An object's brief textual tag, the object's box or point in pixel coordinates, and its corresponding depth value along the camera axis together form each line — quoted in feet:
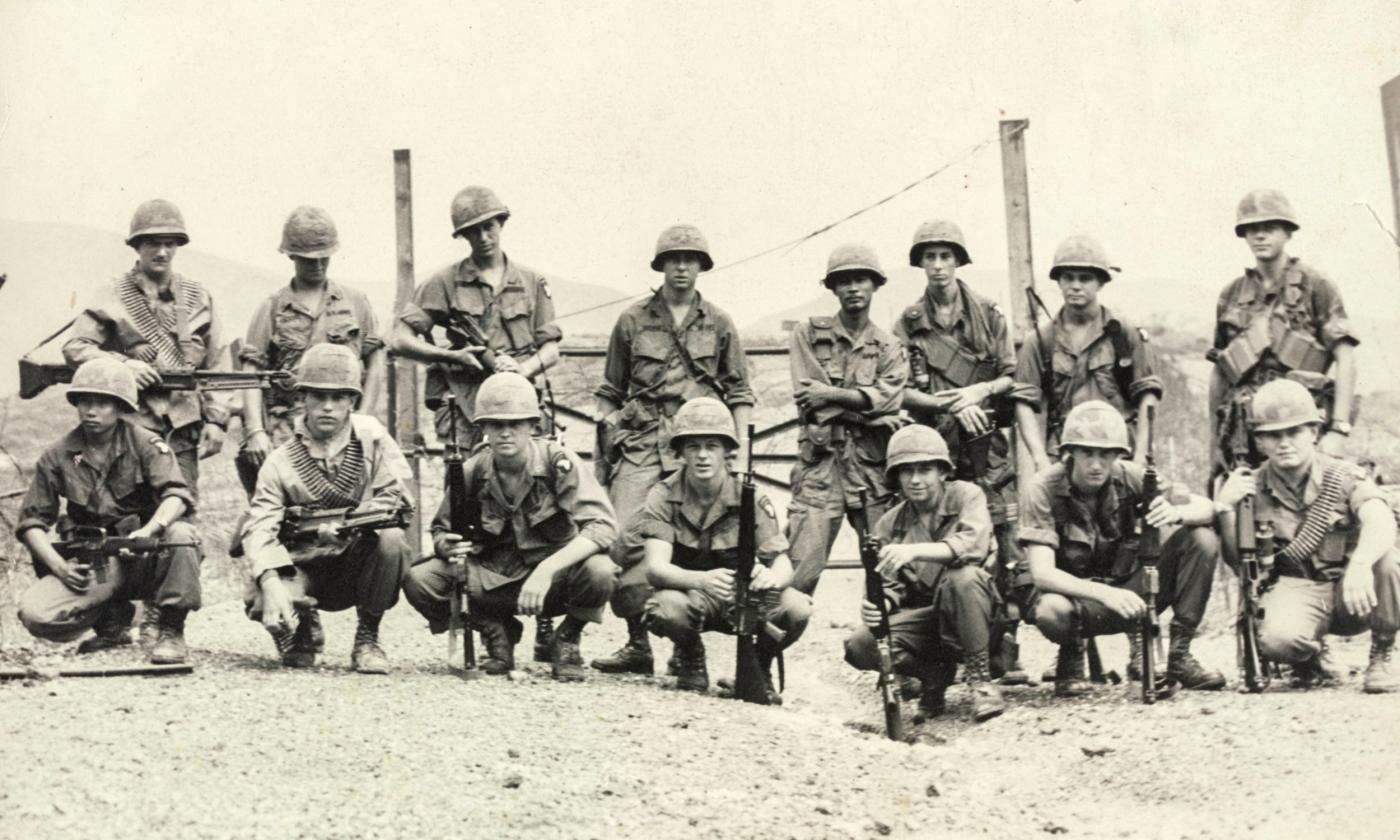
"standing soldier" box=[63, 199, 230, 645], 30.01
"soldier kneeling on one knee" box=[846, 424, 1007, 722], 26.63
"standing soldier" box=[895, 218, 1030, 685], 30.96
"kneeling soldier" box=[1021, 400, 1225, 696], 27.02
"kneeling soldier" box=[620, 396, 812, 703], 27.27
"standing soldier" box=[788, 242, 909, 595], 30.04
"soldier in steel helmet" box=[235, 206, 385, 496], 30.60
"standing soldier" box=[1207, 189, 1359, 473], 29.63
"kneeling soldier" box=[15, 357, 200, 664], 27.63
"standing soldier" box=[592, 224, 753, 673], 30.68
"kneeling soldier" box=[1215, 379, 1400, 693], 26.37
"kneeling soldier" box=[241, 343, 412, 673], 27.17
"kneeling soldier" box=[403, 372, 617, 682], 27.55
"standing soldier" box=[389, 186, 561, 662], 31.19
